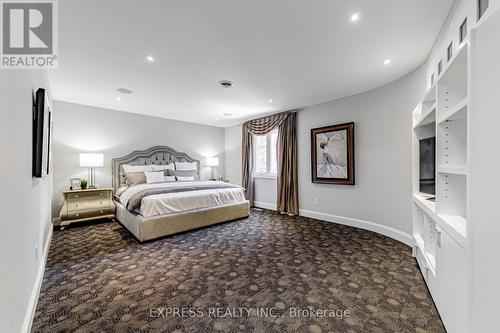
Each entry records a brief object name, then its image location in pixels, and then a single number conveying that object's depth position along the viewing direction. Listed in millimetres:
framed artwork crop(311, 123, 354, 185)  3906
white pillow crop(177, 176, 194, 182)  5154
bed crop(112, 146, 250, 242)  3283
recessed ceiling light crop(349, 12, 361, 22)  1814
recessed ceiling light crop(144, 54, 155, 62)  2492
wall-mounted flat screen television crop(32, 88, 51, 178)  1782
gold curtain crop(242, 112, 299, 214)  4797
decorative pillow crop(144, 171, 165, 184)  4730
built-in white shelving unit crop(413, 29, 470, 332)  1294
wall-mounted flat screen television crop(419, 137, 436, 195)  2236
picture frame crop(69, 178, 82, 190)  4176
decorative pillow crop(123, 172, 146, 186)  4617
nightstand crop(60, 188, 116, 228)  3830
